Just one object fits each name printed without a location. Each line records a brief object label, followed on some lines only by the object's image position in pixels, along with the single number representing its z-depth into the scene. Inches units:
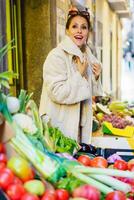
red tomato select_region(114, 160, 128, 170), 115.5
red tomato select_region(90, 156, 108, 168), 112.8
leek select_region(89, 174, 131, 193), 97.7
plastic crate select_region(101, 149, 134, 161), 152.7
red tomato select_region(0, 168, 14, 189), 88.6
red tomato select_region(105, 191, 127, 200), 92.3
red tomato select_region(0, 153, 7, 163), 94.0
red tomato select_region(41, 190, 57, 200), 88.8
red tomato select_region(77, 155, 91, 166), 113.3
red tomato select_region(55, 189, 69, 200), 90.8
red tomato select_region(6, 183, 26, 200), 87.8
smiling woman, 146.1
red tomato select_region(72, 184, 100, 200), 91.6
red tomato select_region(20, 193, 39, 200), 87.2
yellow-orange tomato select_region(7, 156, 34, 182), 92.1
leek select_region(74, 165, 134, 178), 98.0
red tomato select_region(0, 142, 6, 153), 94.9
